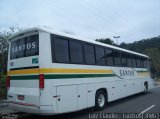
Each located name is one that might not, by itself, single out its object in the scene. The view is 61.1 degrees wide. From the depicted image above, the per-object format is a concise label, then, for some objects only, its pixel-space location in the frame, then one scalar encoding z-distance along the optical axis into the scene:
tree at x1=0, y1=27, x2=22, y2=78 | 11.34
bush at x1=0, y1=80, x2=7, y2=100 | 8.41
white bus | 4.70
